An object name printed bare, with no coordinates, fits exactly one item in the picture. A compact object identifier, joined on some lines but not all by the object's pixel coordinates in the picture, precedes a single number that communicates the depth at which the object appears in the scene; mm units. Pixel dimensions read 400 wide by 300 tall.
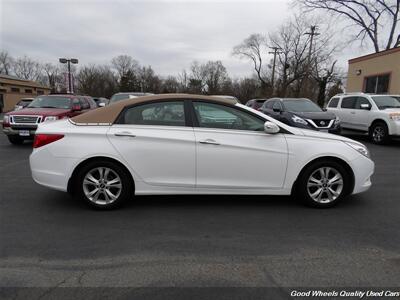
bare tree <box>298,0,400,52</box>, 30356
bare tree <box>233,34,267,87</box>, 60788
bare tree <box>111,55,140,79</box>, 82438
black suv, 10859
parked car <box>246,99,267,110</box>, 18273
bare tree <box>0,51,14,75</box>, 86938
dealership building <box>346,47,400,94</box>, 18598
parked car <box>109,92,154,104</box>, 13288
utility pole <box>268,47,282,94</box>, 51625
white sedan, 4418
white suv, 10961
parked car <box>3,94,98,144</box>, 10090
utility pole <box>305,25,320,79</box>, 40062
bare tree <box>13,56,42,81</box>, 90356
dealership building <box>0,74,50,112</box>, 43000
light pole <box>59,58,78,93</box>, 25391
